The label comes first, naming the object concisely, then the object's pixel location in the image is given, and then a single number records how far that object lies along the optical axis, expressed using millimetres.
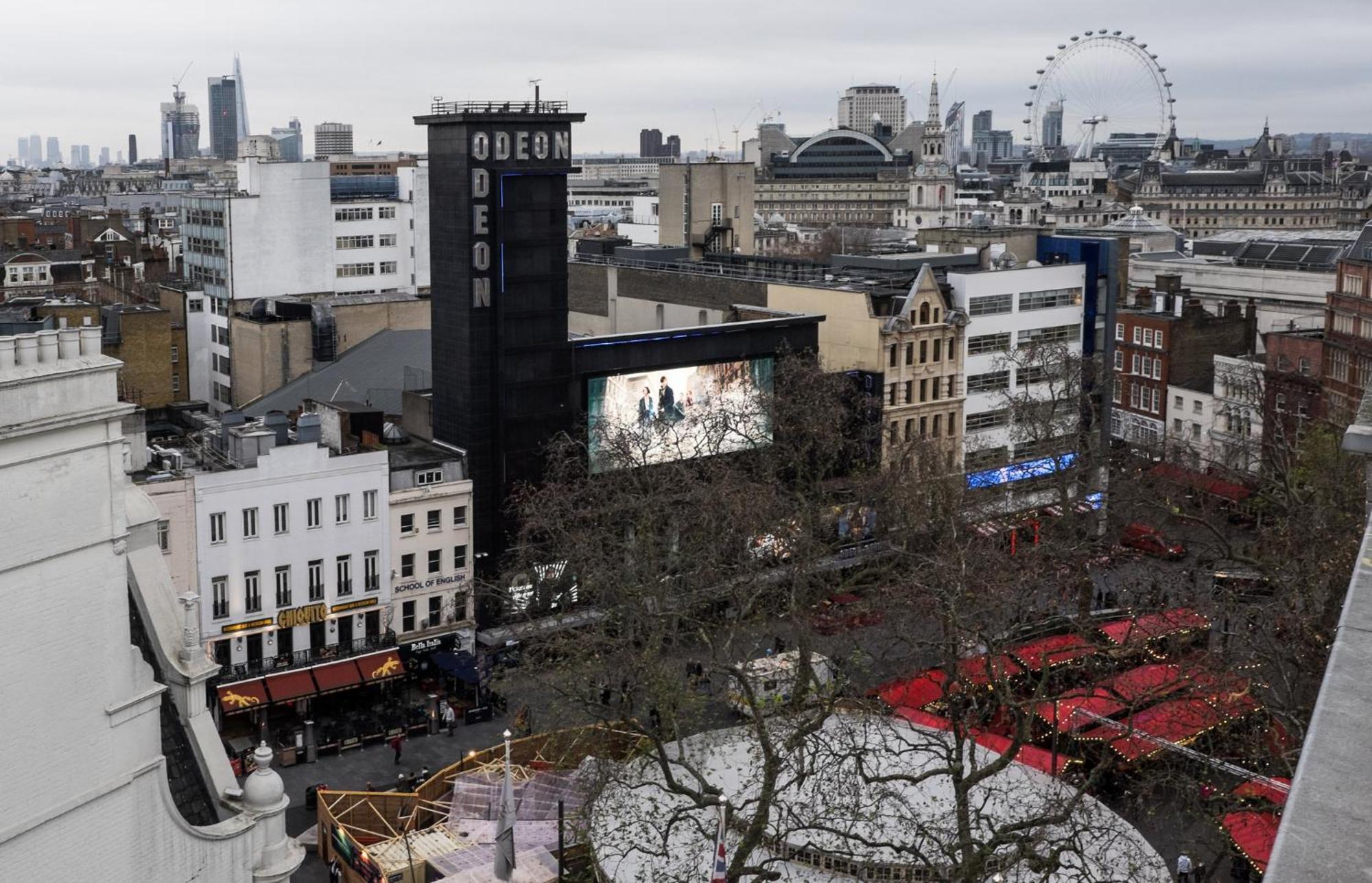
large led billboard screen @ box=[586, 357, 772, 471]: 60688
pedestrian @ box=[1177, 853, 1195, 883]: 38594
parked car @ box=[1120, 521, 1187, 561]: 69375
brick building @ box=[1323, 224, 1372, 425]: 74062
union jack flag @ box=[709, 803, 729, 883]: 28703
